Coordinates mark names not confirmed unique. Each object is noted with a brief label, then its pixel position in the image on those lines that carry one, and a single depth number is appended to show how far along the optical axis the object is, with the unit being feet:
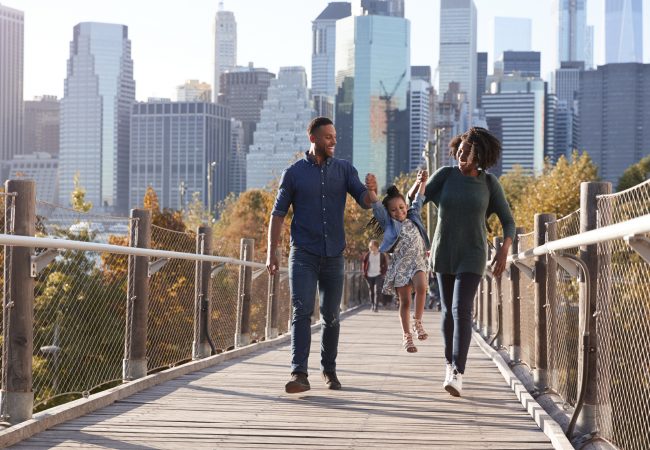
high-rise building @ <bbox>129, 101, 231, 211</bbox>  258.78
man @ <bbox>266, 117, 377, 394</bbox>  28.14
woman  27.71
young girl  34.99
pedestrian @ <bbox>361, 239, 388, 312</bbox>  91.76
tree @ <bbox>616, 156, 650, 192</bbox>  363.76
